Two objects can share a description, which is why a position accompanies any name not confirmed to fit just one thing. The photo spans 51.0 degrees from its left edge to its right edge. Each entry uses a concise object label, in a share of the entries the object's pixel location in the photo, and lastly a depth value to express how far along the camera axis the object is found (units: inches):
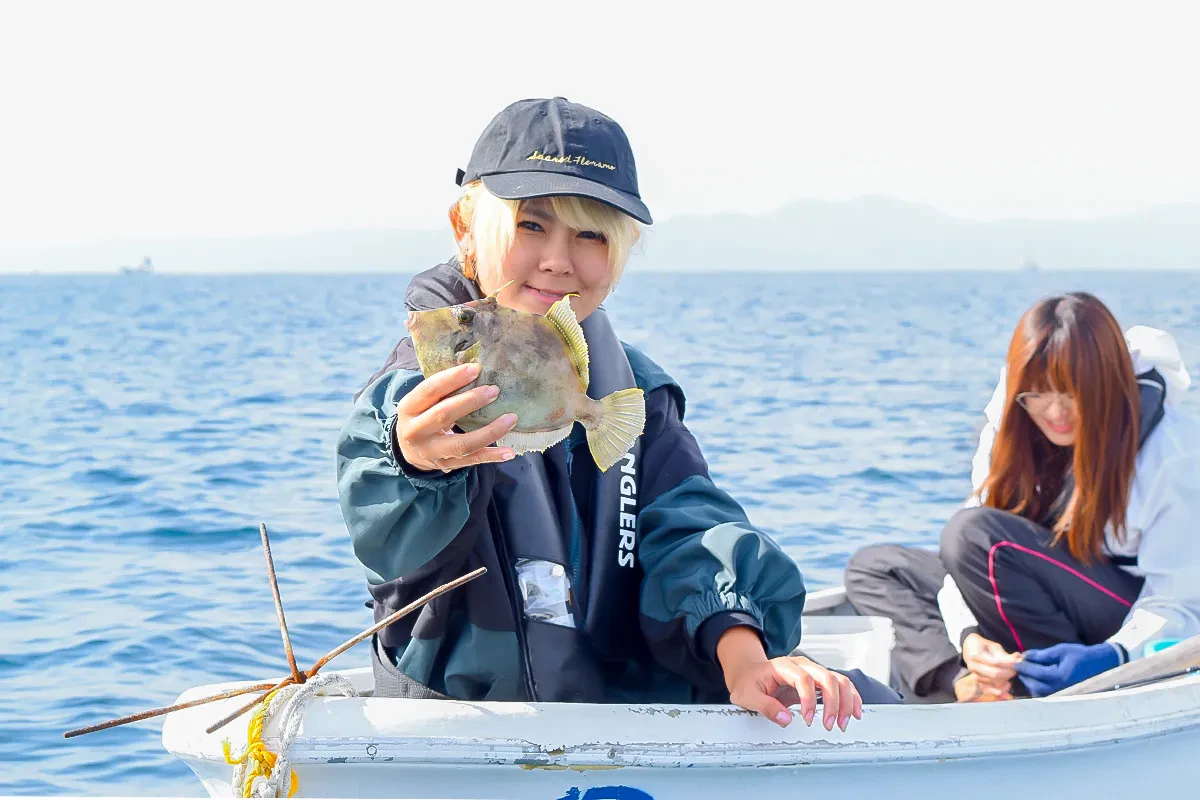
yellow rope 99.0
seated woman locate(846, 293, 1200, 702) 152.4
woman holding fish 90.1
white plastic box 176.1
